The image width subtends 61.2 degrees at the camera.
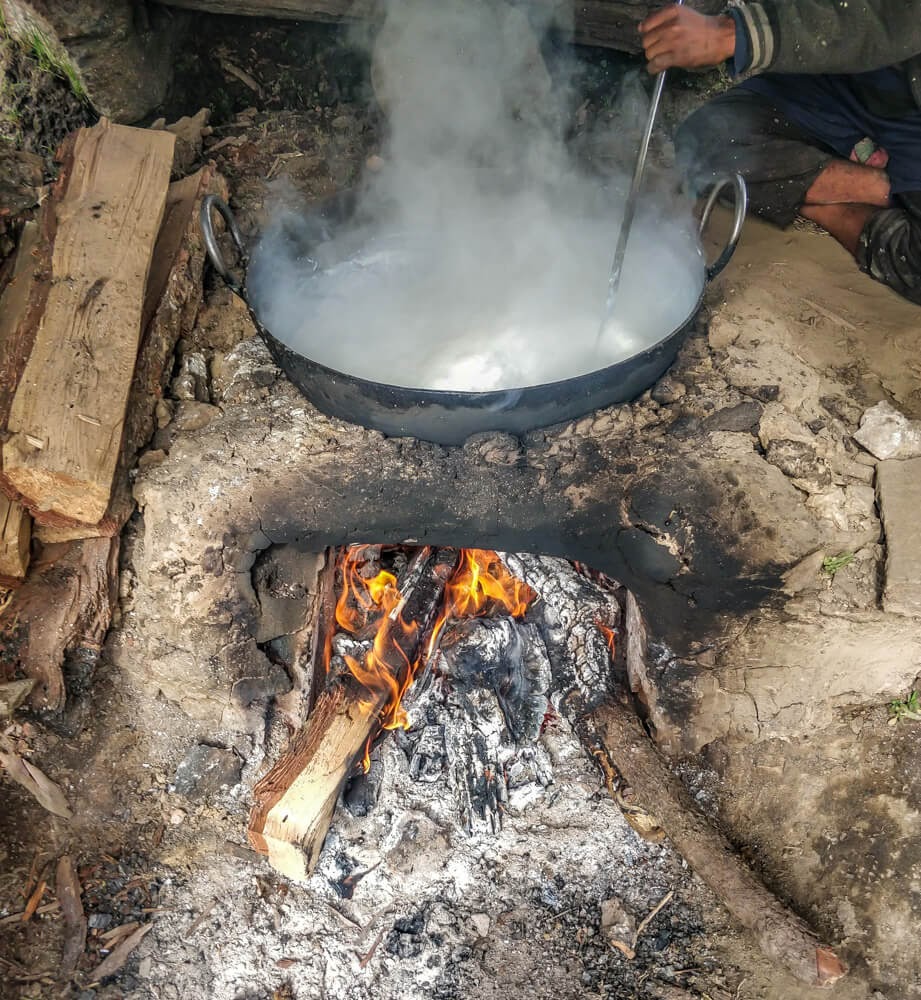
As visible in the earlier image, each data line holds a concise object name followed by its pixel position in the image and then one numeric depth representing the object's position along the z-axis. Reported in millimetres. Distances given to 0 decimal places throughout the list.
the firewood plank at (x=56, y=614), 2104
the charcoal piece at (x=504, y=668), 2318
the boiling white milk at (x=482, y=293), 2102
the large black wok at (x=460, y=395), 1767
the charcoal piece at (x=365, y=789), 2184
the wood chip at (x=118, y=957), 1960
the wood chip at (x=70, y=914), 1977
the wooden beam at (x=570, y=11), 3311
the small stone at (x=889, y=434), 2016
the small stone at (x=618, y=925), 1966
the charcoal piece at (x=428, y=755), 2236
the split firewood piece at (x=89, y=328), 1955
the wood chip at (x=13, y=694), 2018
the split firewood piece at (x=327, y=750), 1980
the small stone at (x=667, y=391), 2154
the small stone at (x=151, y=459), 2166
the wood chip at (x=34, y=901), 2023
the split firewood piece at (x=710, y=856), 1784
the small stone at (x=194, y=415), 2258
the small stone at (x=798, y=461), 1979
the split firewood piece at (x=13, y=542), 2057
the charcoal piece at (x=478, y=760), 2174
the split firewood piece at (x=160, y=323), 2121
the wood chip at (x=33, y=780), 2123
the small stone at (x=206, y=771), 2246
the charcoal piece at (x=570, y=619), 2371
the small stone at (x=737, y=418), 2072
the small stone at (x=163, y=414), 2256
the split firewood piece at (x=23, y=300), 2125
